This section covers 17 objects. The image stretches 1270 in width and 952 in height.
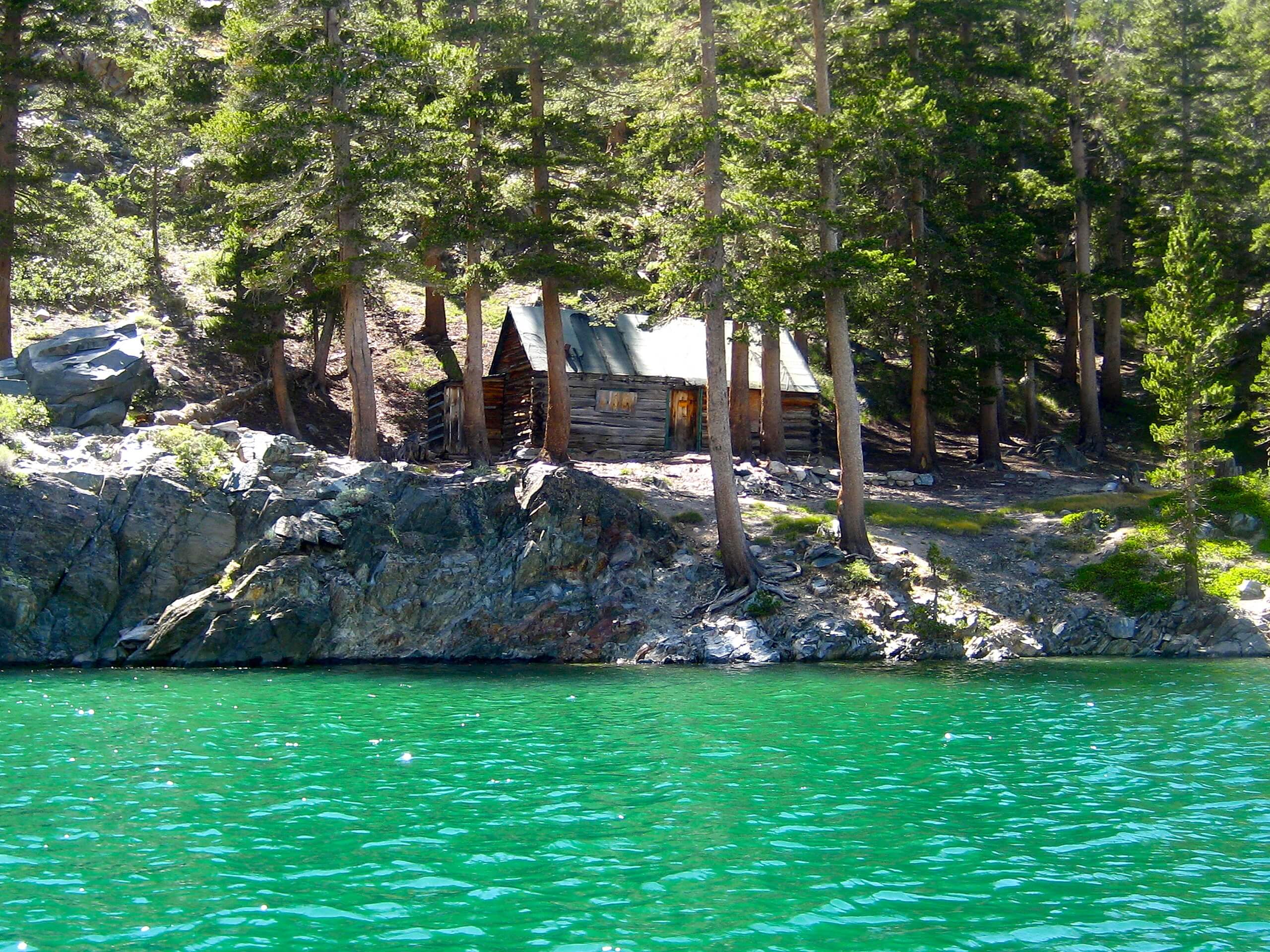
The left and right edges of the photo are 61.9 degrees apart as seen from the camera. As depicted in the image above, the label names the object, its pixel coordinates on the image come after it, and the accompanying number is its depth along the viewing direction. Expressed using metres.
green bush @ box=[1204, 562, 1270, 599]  26.82
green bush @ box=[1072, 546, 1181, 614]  26.61
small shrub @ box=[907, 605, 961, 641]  25.20
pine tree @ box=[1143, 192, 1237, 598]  26.81
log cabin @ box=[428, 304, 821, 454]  37.34
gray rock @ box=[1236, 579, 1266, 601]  26.86
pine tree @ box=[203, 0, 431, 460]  26.17
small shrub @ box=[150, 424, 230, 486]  24.89
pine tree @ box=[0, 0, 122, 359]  27.34
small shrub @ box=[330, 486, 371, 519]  25.36
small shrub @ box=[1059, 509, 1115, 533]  29.30
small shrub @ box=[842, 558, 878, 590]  26.23
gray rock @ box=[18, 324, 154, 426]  26.70
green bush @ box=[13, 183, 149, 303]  28.61
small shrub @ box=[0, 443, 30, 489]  23.58
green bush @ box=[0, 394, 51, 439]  24.73
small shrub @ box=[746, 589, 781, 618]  25.25
